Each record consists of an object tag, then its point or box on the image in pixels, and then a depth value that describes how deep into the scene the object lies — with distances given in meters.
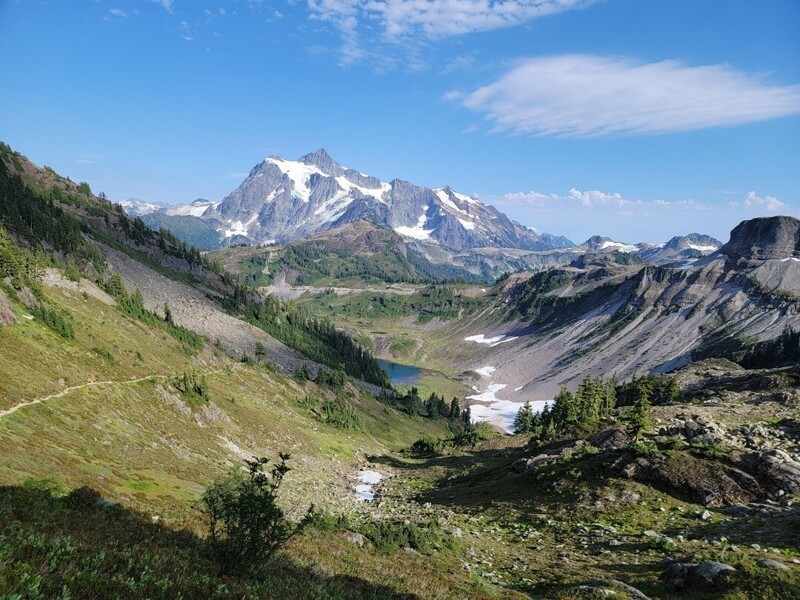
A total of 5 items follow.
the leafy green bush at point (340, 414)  124.88
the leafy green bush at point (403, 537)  34.43
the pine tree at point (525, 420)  118.35
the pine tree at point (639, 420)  55.97
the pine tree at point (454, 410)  195.38
